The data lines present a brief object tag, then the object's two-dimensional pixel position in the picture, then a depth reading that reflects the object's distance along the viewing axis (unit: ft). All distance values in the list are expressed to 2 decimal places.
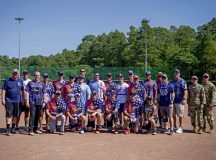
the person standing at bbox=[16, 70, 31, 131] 33.83
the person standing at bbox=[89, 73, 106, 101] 37.17
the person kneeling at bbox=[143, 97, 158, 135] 34.58
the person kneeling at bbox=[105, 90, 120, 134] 35.45
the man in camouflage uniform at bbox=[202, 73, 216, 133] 34.81
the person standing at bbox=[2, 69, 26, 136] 32.81
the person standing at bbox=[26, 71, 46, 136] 33.37
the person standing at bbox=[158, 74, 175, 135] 34.24
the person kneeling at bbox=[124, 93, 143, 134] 34.99
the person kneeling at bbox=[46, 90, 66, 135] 34.50
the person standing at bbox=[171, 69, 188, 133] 34.83
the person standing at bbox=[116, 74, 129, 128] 36.09
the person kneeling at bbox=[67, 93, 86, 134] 35.42
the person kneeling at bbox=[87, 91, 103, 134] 35.65
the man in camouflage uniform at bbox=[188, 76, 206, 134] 34.60
